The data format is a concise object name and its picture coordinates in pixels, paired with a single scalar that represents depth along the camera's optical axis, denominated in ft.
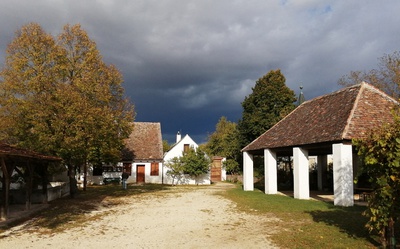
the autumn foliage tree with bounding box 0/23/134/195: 55.47
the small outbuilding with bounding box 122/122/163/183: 110.42
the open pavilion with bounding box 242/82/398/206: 47.21
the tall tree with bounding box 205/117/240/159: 124.57
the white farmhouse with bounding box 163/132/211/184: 110.22
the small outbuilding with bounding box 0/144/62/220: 36.22
